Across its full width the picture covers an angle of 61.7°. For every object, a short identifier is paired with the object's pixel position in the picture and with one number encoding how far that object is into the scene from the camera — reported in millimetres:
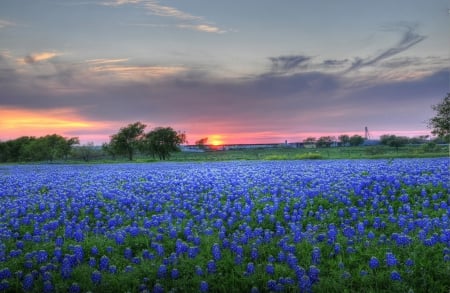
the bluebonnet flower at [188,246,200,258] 6875
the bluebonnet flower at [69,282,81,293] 5664
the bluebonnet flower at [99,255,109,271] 6570
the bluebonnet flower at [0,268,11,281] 6195
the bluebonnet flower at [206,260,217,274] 6302
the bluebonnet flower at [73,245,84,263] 6943
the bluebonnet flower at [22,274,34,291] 5812
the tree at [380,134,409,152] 78938
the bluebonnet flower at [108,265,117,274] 6347
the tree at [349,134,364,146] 120562
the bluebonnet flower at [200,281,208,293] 5633
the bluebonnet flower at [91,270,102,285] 5965
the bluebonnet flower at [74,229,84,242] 8141
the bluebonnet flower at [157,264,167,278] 6176
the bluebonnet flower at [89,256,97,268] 6676
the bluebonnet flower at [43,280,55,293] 5695
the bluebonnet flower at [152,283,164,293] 5648
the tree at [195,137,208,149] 125938
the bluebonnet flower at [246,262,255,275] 6211
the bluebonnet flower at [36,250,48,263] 6855
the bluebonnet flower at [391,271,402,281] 5785
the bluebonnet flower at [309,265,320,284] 5922
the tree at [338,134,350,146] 121500
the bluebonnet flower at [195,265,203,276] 6188
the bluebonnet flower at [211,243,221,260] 6730
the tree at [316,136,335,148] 107688
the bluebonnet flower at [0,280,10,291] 5902
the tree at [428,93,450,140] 50094
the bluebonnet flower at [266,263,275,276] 6133
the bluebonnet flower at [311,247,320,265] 6577
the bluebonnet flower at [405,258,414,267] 6192
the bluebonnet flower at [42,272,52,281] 6039
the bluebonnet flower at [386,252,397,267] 6195
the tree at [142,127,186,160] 80000
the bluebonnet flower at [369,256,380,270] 6238
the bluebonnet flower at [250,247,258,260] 6895
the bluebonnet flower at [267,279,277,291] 5704
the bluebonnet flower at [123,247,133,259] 7121
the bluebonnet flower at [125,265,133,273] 6384
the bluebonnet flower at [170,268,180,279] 6129
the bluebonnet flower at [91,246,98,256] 7191
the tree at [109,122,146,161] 84000
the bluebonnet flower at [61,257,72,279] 6238
